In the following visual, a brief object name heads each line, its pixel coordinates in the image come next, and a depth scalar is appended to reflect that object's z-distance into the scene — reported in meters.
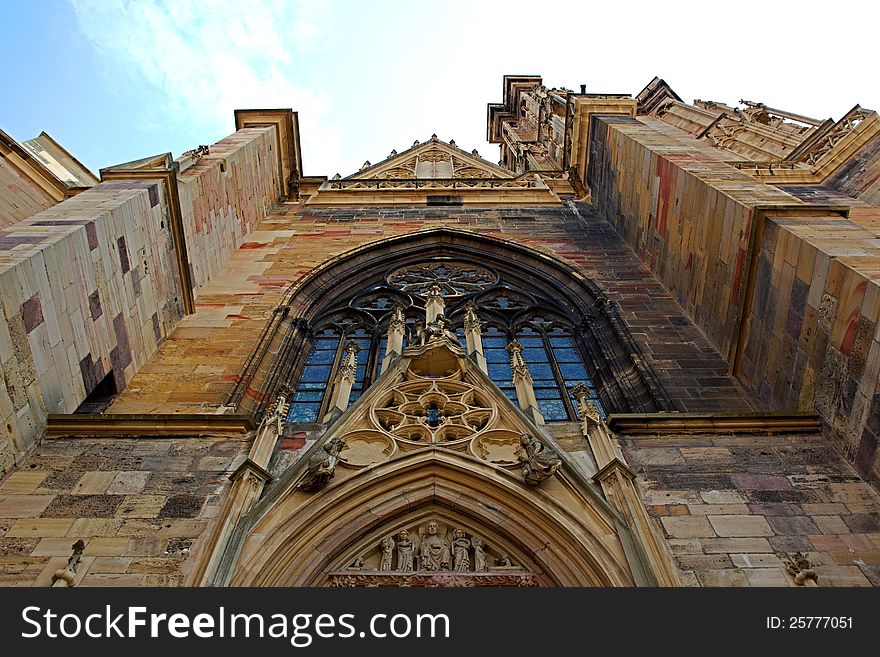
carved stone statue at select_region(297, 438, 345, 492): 5.90
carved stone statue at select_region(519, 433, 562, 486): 5.89
